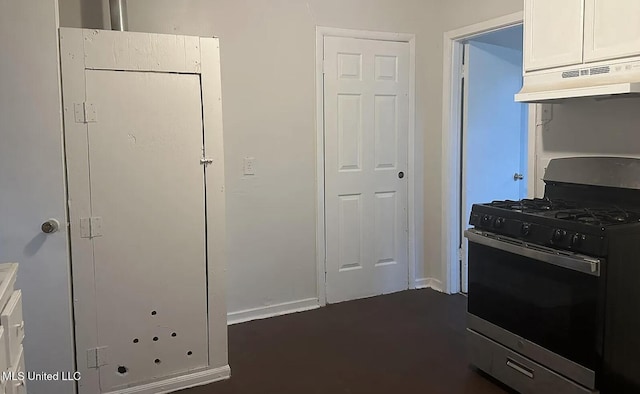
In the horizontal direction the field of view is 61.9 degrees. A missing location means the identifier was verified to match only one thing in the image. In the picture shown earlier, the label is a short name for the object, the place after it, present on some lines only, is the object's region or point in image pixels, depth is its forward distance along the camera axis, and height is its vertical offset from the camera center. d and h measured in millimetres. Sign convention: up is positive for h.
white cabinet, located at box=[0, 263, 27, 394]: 1635 -601
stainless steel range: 2189 -616
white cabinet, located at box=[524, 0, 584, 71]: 2543 +554
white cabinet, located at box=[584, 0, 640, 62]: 2301 +514
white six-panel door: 3988 -136
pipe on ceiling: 2951 +748
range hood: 2297 +293
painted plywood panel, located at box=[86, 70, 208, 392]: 2574 -370
